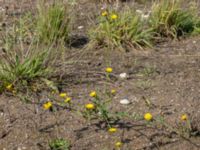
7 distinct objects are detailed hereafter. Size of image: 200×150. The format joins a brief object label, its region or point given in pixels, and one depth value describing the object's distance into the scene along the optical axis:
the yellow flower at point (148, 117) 4.73
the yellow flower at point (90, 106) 4.88
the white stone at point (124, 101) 5.41
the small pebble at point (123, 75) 5.99
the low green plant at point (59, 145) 4.76
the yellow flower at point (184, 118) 4.82
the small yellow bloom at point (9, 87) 5.40
